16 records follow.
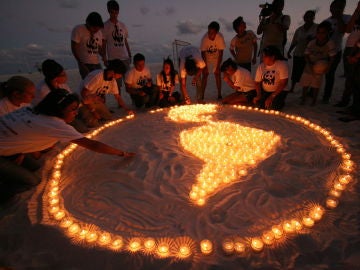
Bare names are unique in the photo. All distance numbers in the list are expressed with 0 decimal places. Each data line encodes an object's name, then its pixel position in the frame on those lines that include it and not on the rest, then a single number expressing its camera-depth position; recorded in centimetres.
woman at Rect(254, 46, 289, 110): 521
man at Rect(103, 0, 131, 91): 573
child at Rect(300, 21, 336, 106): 505
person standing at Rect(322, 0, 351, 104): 537
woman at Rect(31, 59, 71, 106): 416
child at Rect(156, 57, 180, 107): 610
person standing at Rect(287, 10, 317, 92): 588
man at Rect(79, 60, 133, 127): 500
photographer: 588
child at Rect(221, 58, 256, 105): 570
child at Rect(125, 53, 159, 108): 584
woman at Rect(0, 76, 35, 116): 321
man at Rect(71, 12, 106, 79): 507
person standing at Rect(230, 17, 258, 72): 609
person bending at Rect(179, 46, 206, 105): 589
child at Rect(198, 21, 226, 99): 600
